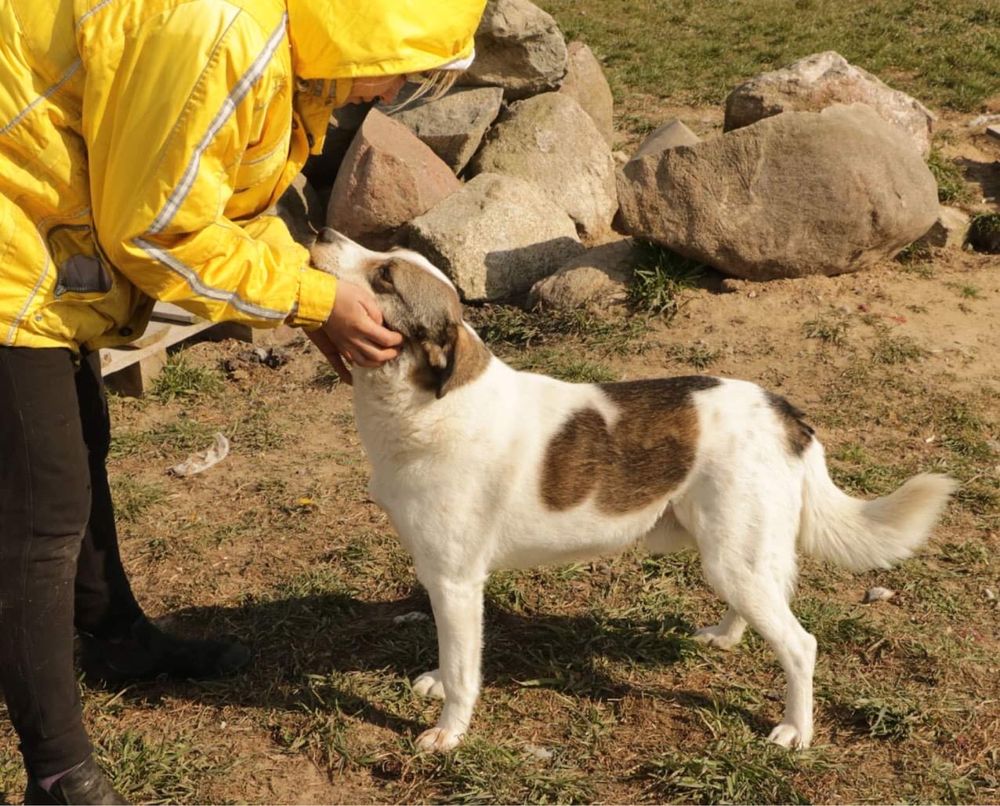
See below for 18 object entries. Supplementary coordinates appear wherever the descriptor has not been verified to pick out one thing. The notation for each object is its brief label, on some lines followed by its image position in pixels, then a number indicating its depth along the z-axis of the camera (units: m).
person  2.31
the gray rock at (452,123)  8.30
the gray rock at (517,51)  8.36
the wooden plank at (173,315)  6.82
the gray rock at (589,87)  9.23
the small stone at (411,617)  4.36
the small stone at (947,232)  7.47
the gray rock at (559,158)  8.31
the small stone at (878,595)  4.38
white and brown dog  3.41
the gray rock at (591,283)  7.13
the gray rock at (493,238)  7.30
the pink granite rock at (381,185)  7.71
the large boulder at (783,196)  6.75
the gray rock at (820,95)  8.10
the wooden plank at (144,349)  6.33
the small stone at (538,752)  3.59
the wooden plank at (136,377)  6.62
